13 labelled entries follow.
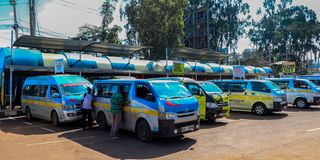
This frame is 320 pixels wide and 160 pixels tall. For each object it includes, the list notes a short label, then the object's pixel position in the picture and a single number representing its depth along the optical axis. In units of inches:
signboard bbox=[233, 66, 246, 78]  721.6
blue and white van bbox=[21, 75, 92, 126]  443.5
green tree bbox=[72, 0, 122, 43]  1473.3
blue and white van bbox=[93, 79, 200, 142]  320.5
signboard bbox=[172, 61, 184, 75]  590.0
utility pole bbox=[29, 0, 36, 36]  845.8
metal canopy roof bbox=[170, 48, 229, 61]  943.7
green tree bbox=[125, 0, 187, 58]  1248.2
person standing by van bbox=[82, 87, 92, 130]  428.5
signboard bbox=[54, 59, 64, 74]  564.3
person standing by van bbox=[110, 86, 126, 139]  367.2
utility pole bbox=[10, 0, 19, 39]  900.6
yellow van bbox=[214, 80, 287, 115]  562.3
